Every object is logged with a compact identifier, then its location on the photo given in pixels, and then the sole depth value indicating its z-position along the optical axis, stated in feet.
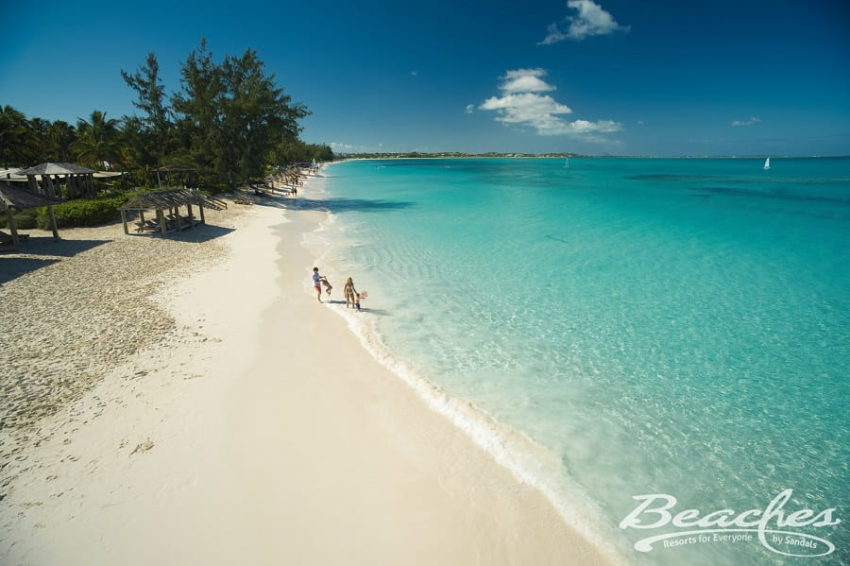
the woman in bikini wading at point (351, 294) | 41.37
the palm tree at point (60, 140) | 130.50
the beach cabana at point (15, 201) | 51.93
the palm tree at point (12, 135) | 108.37
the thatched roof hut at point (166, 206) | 66.49
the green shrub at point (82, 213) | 70.28
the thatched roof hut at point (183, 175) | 131.55
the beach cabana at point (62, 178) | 81.51
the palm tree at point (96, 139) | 131.03
